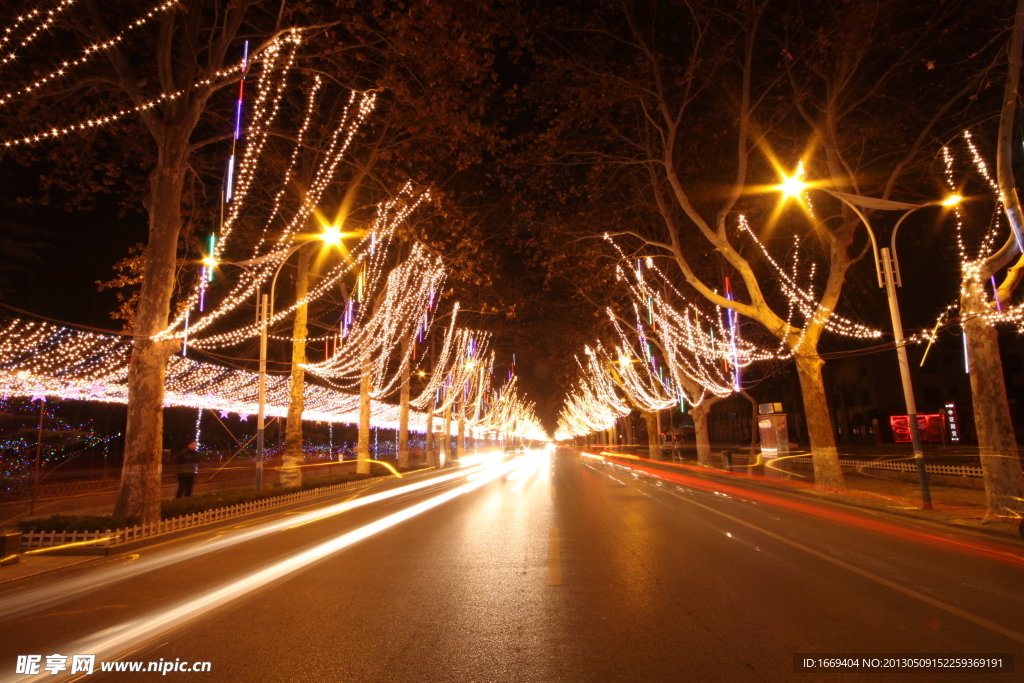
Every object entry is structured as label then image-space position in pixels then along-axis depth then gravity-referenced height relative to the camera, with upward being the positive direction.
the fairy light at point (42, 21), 11.50 +9.04
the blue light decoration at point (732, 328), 27.17 +4.43
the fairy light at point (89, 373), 16.56 +2.65
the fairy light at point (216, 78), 12.92 +8.26
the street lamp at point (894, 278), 13.31 +3.61
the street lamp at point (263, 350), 17.58 +2.96
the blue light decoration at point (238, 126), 13.56 +7.41
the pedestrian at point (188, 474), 16.66 -0.77
